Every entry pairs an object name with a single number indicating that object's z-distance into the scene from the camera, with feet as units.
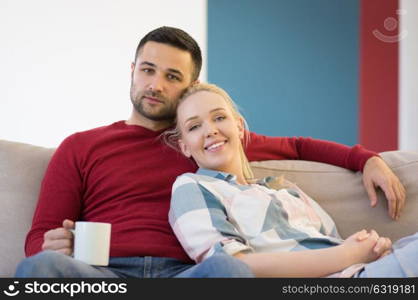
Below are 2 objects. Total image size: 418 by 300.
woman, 7.04
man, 7.51
